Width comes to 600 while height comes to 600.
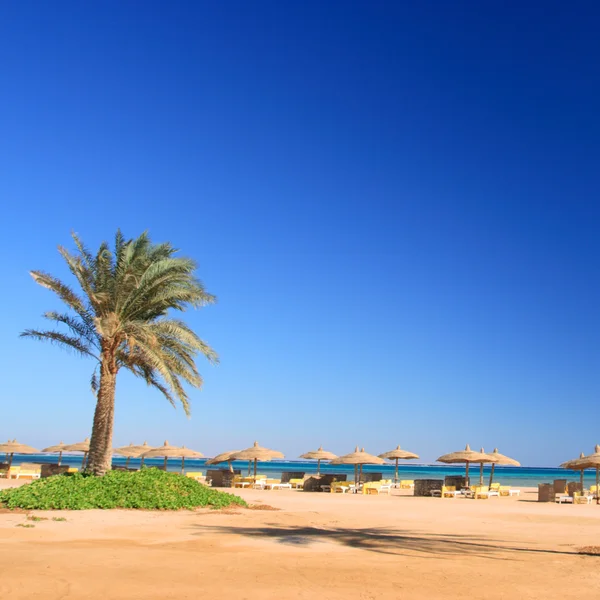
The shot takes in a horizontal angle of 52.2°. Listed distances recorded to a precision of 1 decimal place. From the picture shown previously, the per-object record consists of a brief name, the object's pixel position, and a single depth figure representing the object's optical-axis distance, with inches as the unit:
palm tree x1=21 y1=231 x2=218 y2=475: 653.3
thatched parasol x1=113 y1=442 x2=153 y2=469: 1252.0
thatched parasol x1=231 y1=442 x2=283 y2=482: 1051.3
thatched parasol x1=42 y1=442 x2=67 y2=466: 1320.1
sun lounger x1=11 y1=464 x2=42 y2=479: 1141.7
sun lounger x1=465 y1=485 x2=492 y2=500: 970.3
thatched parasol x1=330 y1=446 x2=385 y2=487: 1098.7
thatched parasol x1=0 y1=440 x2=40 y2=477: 1266.2
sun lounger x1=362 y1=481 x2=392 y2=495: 1005.2
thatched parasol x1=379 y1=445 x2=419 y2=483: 1178.0
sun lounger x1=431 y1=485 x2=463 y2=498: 939.3
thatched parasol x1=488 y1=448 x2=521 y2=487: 1106.5
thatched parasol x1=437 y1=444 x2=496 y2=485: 1059.3
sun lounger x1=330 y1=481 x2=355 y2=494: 1008.2
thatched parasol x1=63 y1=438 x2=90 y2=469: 1224.8
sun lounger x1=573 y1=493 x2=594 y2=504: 877.2
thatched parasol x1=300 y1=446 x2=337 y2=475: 1179.3
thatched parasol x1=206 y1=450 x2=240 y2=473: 1114.1
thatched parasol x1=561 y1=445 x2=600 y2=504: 913.7
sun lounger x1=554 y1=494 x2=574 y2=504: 889.5
